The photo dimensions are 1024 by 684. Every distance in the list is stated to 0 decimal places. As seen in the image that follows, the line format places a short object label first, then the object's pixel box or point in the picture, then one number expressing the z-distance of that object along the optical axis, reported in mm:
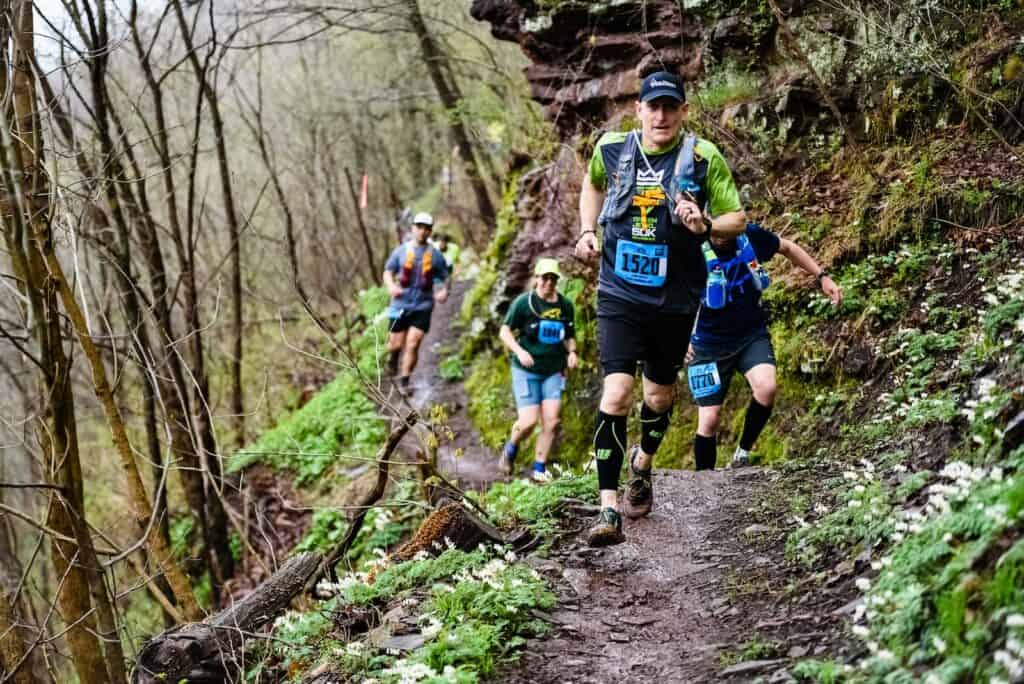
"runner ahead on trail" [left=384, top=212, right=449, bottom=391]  11523
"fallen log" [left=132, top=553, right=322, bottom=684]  4945
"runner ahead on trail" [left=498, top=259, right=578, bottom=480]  8727
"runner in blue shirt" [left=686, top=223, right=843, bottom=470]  6688
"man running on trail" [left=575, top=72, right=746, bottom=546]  4988
